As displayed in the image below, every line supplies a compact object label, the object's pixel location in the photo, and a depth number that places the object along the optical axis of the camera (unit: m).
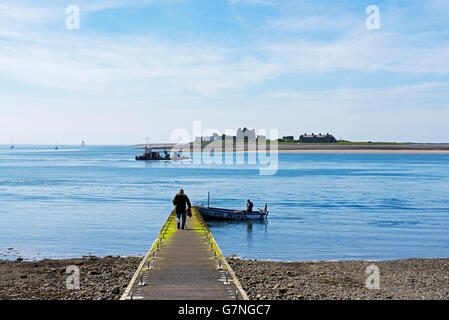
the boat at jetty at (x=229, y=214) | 36.34
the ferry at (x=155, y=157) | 161.98
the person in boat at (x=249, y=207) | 36.56
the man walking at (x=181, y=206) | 20.75
